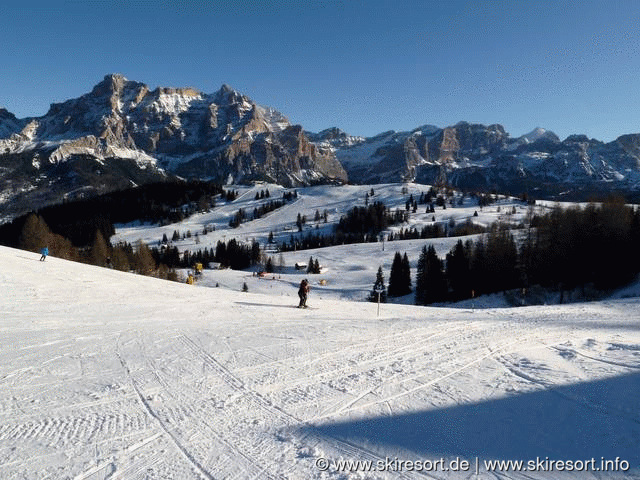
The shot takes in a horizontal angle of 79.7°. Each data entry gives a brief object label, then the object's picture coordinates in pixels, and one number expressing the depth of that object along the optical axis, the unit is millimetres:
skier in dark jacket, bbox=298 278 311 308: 21984
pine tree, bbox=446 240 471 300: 65562
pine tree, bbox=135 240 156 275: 82938
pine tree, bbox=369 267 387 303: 73525
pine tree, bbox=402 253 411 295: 80812
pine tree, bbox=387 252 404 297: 81125
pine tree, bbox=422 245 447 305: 65625
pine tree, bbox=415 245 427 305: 68500
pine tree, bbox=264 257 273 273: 117438
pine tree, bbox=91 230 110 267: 82938
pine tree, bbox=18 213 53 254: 76375
